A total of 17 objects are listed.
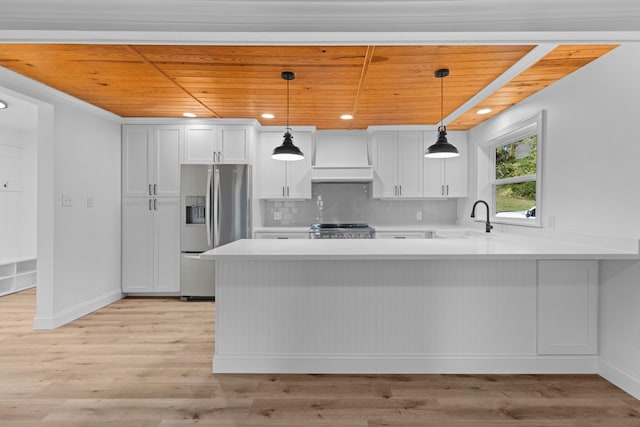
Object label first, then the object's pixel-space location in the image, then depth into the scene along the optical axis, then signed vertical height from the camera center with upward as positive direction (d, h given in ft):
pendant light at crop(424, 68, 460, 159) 10.15 +1.78
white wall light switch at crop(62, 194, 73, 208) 11.84 +0.27
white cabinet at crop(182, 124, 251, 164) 15.01 +2.75
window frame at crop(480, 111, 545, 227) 10.50 +2.01
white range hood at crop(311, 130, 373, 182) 16.69 +2.87
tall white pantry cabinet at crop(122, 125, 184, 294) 14.89 -0.18
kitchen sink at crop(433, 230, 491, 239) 13.48 -0.86
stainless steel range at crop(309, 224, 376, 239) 14.64 -0.93
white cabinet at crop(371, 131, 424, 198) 16.20 +2.11
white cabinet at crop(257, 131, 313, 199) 16.10 +1.71
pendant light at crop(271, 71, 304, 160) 10.36 +1.70
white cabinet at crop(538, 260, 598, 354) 8.11 -2.04
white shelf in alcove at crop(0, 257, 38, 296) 15.62 -2.99
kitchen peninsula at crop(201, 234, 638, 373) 8.13 -2.40
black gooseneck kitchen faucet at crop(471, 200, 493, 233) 12.12 -0.54
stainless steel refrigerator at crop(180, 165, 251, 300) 14.39 -0.24
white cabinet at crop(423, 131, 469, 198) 16.12 +1.75
